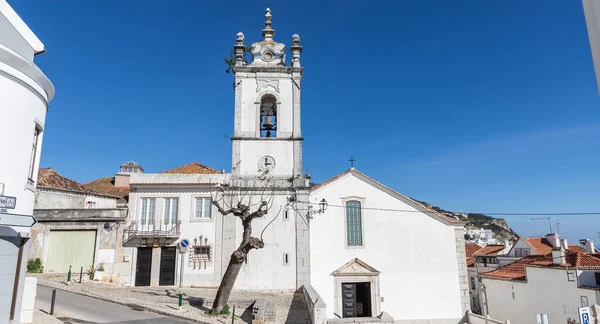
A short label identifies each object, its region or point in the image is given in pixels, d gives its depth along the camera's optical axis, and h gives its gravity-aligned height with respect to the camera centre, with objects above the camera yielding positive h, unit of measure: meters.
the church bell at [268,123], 20.62 +6.34
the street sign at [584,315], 10.88 -2.00
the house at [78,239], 18.58 +0.29
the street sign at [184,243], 18.77 +0.07
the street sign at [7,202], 7.65 +0.85
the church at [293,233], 18.77 +0.52
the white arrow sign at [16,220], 7.92 +0.53
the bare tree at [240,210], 14.34 +1.39
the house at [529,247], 39.69 -0.41
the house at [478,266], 44.34 -2.66
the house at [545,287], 21.69 -2.70
